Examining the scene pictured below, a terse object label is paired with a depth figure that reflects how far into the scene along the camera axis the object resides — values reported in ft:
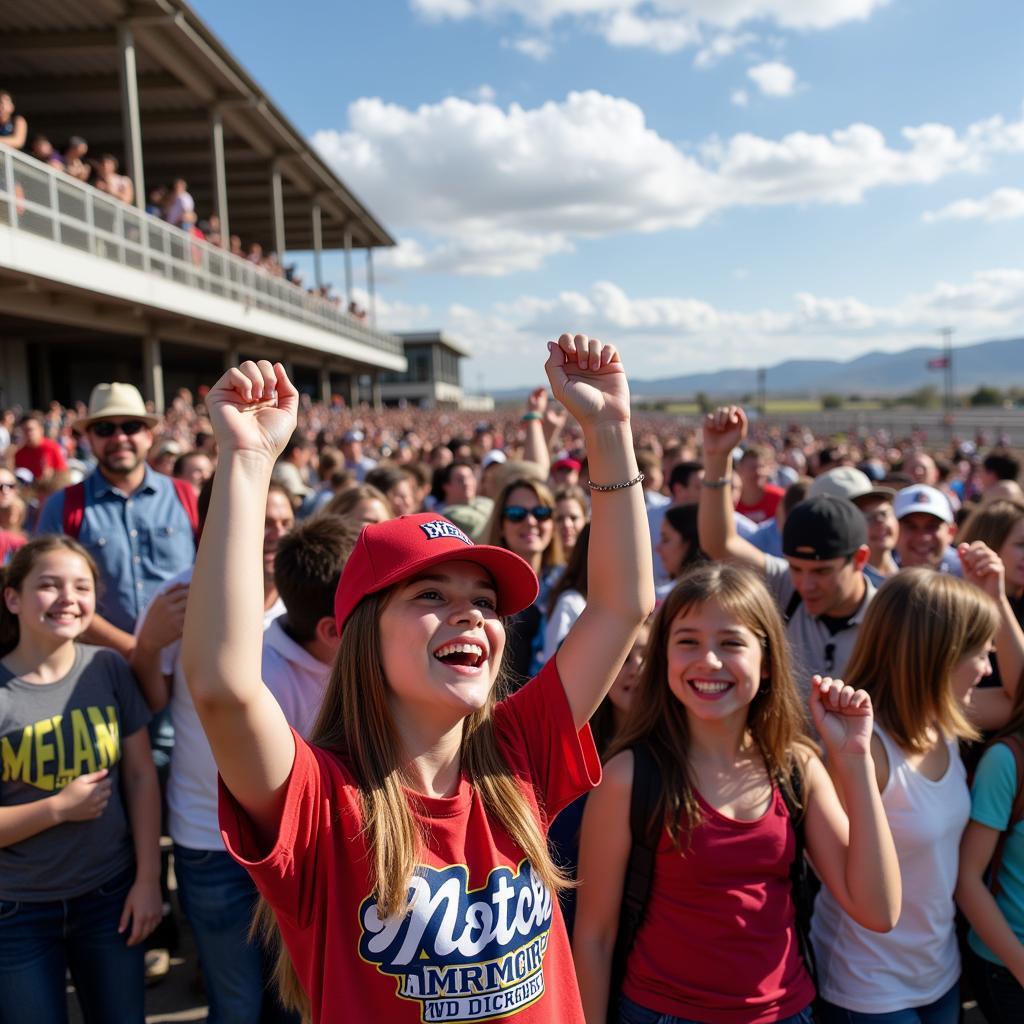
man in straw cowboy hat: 13.56
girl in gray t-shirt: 8.63
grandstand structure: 51.98
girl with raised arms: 4.68
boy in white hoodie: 8.81
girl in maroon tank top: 7.20
